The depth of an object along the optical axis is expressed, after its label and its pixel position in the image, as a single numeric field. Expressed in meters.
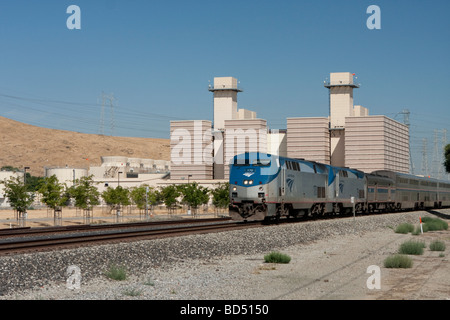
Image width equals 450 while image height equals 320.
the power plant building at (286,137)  171.88
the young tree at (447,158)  112.31
